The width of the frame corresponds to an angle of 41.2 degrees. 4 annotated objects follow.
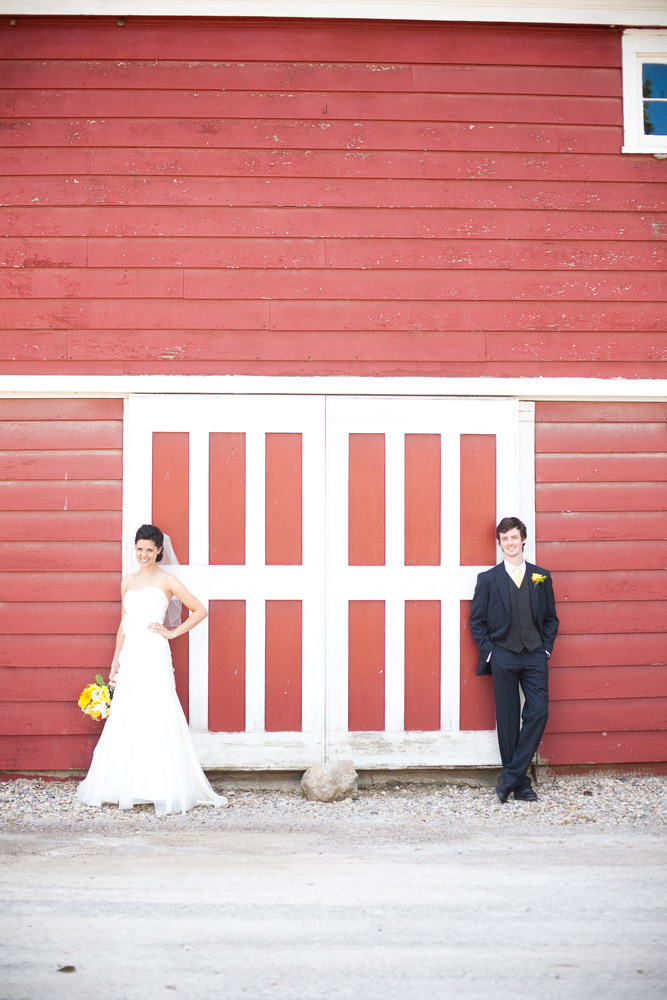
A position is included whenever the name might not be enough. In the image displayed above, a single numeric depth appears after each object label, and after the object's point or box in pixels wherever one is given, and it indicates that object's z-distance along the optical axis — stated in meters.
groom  5.42
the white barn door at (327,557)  5.67
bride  5.22
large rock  5.39
